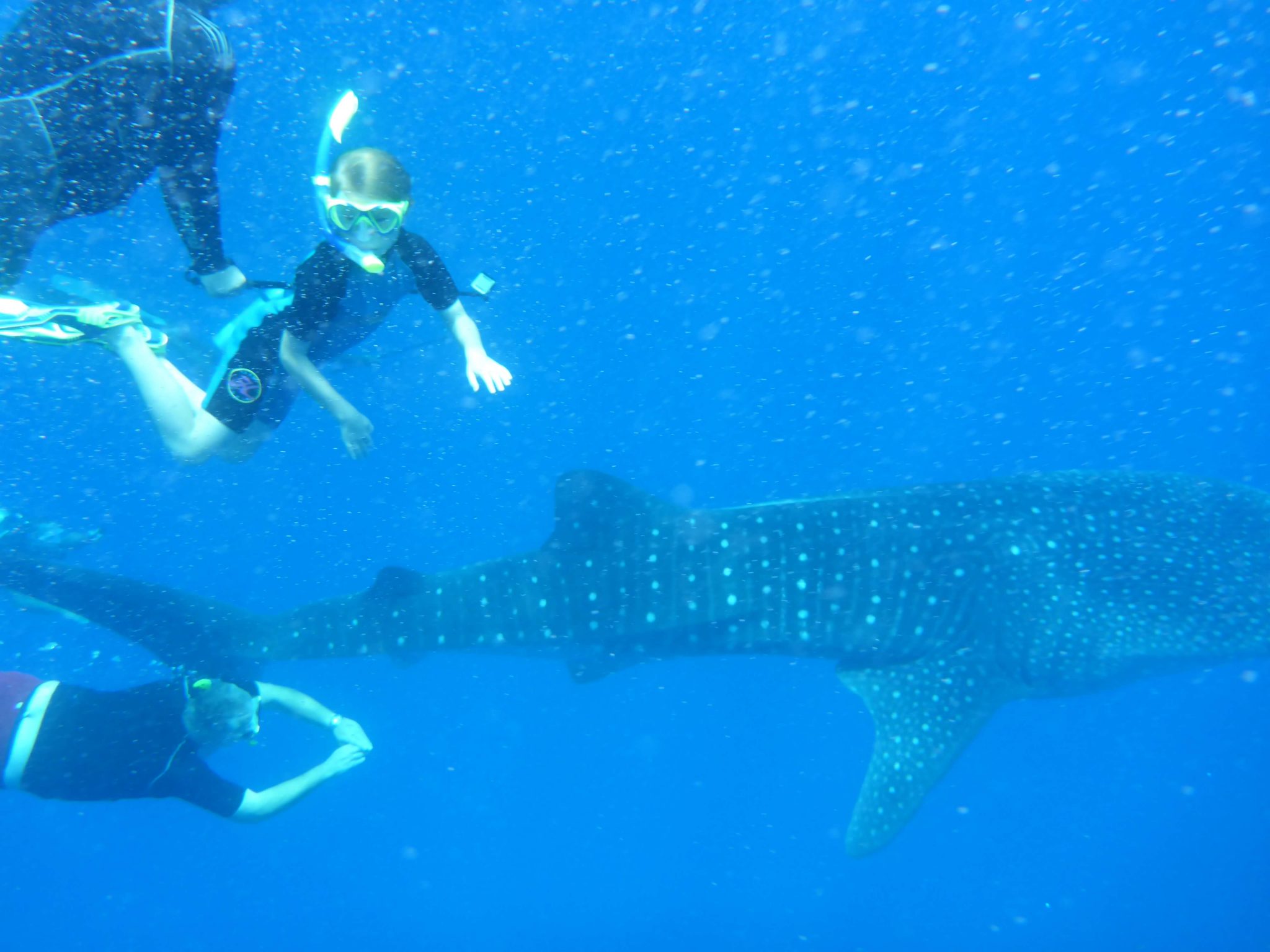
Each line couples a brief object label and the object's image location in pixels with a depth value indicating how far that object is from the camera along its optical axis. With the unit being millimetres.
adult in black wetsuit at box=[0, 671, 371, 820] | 5277
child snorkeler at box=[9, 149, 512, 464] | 3998
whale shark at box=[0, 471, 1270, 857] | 5574
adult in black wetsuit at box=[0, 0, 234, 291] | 3289
